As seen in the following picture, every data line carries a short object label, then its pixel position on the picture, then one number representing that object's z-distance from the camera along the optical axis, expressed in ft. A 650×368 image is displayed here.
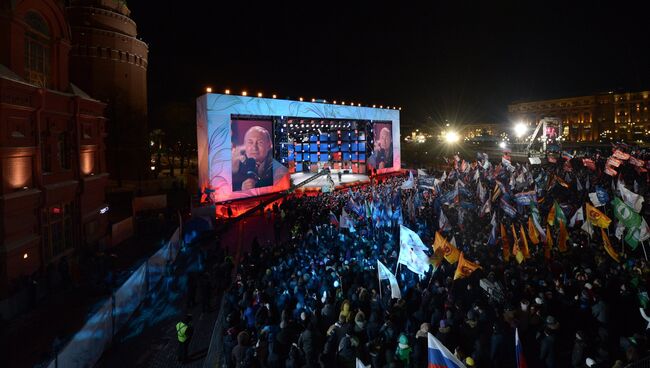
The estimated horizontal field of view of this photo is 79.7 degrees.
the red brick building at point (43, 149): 41.55
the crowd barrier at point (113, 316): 25.47
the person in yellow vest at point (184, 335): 28.17
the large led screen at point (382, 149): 133.90
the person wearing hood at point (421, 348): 22.95
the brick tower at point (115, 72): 102.68
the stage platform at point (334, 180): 112.27
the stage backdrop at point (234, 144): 86.94
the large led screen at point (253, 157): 91.45
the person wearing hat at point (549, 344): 22.25
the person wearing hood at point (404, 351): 22.47
